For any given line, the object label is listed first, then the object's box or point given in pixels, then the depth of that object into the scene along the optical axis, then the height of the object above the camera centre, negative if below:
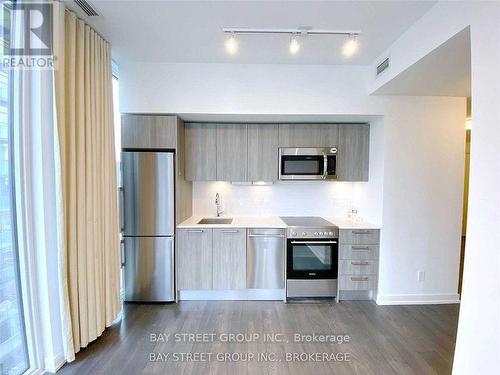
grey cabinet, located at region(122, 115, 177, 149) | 2.86 +0.50
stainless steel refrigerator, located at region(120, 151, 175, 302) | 2.85 -0.61
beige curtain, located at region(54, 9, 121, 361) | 1.89 -0.05
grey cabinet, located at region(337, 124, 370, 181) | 3.26 +0.31
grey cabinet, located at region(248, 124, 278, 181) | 3.27 +0.32
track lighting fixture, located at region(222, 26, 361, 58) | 2.16 +1.28
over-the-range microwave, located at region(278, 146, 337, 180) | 3.23 +0.16
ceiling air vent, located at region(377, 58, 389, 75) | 2.50 +1.16
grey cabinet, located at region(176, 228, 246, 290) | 2.99 -1.04
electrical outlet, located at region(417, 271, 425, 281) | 2.97 -1.22
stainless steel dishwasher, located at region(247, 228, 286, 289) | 3.01 -1.04
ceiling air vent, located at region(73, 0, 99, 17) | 1.85 +1.29
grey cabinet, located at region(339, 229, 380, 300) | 2.99 -1.03
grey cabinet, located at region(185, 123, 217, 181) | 3.26 +0.36
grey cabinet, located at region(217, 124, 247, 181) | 3.26 +0.30
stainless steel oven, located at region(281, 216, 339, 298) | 2.99 -1.06
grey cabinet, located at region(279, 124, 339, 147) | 3.26 +0.54
